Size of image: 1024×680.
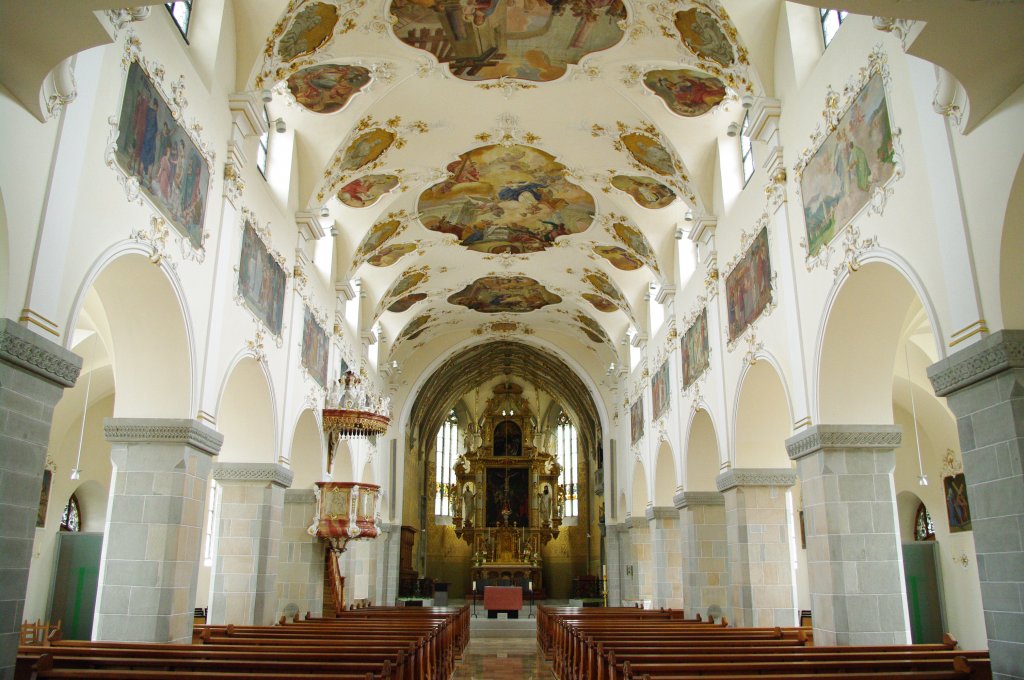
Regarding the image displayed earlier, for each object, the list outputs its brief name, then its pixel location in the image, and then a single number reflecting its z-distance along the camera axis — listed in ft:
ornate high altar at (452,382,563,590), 126.11
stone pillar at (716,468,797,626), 44.75
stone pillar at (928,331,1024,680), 21.07
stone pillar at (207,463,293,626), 43.65
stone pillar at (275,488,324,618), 53.78
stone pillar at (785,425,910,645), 32.58
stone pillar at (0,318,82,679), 20.86
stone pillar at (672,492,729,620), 53.98
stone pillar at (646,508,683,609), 65.62
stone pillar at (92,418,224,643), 31.65
